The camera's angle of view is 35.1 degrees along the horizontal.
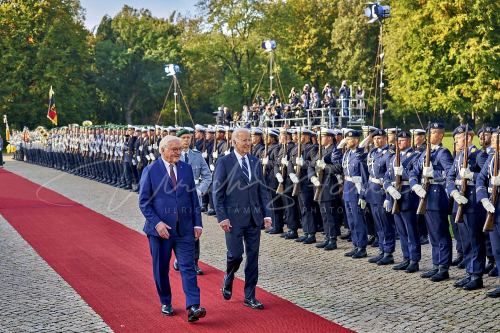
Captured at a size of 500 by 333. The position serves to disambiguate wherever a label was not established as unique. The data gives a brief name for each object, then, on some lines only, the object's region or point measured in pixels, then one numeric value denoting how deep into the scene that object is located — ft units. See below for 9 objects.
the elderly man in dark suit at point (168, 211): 27.32
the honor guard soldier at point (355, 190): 39.68
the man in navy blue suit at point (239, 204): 29.17
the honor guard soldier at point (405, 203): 35.60
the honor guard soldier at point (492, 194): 29.55
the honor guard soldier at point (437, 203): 33.68
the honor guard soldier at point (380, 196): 37.86
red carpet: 26.13
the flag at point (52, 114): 142.90
